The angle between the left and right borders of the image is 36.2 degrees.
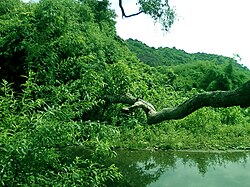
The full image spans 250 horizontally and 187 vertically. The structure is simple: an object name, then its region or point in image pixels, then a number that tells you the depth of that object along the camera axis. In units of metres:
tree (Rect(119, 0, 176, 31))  5.87
